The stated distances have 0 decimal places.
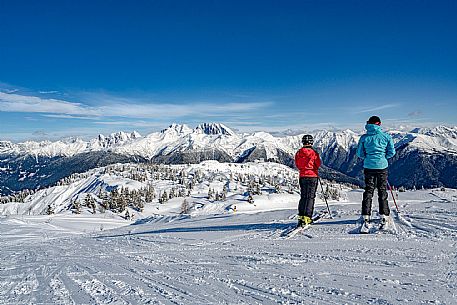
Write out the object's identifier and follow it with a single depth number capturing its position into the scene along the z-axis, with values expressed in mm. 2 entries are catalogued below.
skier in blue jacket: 9219
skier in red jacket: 9969
